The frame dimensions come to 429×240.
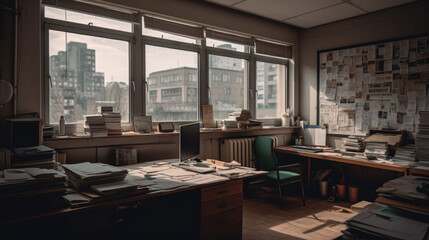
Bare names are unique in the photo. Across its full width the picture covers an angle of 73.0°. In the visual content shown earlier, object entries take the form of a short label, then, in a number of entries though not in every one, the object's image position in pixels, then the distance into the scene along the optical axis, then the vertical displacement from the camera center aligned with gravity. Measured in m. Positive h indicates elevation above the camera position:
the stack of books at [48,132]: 2.71 -0.17
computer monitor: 2.89 -0.29
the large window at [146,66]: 3.08 +0.61
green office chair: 3.84 -0.69
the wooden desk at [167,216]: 2.14 -0.87
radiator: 4.24 -0.55
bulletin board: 3.95 +0.42
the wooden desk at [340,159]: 3.35 -0.61
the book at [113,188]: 1.84 -0.48
